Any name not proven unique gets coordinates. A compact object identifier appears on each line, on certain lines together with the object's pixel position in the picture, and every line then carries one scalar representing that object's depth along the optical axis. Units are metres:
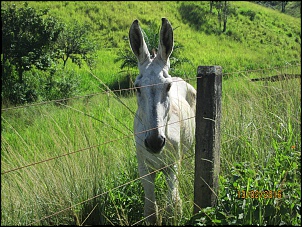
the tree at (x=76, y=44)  16.34
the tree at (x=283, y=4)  67.82
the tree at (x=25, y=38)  12.66
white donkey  3.07
